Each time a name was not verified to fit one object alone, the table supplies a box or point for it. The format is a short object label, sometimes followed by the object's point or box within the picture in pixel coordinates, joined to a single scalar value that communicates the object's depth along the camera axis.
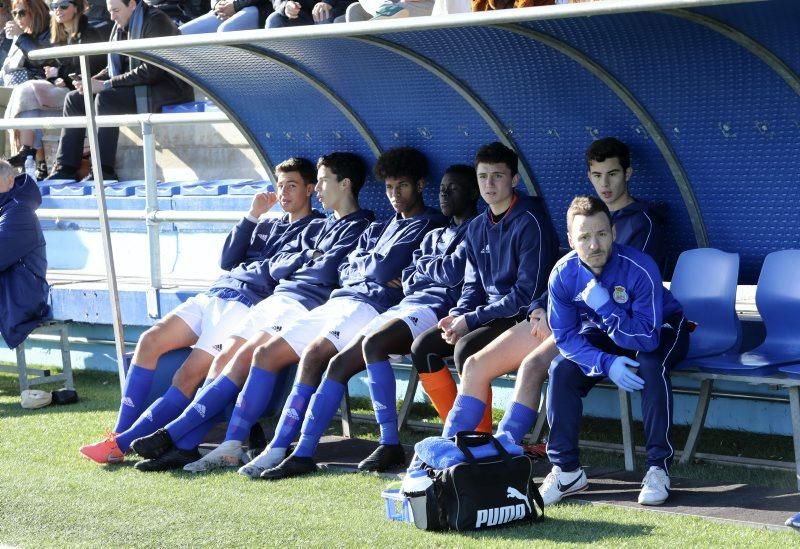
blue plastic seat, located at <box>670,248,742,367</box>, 11.55
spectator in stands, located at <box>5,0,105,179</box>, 22.37
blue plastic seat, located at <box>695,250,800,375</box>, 11.23
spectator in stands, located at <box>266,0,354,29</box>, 20.45
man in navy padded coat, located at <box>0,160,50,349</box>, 15.78
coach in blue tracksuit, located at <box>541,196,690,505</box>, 10.20
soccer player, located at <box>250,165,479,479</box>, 11.67
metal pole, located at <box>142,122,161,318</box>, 15.45
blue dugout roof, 10.80
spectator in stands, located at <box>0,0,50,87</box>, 24.48
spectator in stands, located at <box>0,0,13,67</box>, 29.10
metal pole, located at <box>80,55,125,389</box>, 13.33
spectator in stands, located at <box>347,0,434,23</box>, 15.25
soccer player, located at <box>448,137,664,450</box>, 10.87
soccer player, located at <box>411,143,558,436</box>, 11.59
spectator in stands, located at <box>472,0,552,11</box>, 12.84
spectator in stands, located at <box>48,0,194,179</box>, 20.30
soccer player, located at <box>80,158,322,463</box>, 12.87
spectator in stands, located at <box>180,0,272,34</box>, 22.77
